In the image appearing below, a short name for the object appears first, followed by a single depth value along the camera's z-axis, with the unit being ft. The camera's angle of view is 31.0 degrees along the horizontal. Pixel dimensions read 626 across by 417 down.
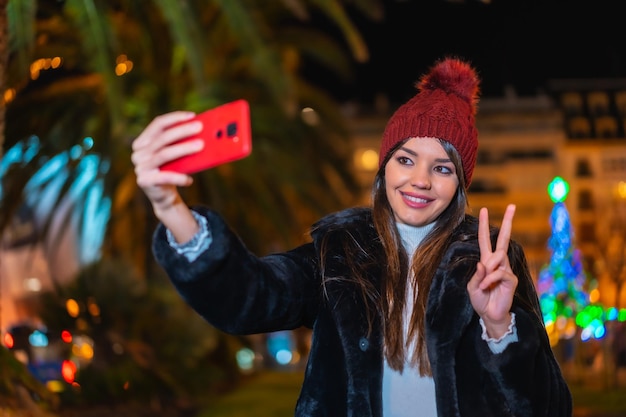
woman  9.82
